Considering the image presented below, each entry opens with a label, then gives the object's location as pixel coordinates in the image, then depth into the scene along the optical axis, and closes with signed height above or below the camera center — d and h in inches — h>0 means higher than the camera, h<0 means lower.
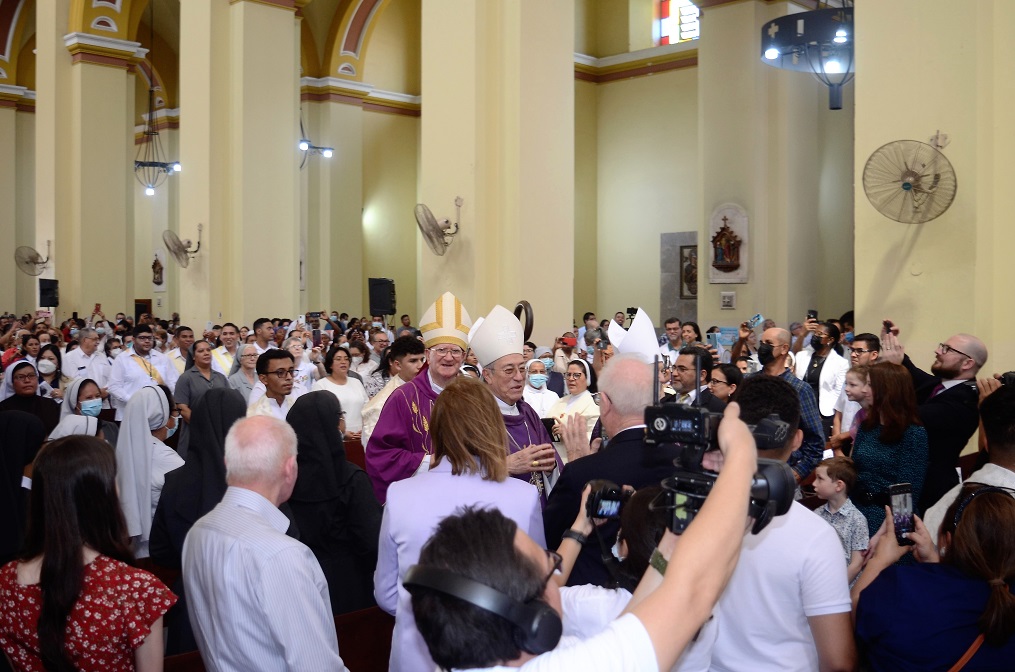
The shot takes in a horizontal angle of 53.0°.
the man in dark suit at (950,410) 183.0 -19.6
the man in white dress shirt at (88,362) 430.3 -25.7
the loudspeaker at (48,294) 731.4 +6.4
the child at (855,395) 205.0 -18.8
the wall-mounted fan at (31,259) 773.9 +33.4
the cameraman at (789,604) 99.2 -29.6
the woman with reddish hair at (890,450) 167.3 -24.3
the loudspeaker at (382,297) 651.5 +3.8
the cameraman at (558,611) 62.7 -18.4
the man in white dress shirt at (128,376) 363.6 -26.6
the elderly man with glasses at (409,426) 172.4 -21.4
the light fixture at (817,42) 478.3 +123.7
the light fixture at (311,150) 756.0 +123.0
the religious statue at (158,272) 1089.4 +33.3
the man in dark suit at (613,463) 114.8 -18.5
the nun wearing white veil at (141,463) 192.1 -30.9
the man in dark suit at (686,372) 242.4 -16.9
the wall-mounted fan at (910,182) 292.8 +35.2
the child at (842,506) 149.7 -30.1
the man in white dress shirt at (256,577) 104.7 -28.6
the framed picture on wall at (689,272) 785.6 +24.1
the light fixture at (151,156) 1037.8 +162.3
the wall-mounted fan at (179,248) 603.8 +32.6
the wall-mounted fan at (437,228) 440.5 +32.5
